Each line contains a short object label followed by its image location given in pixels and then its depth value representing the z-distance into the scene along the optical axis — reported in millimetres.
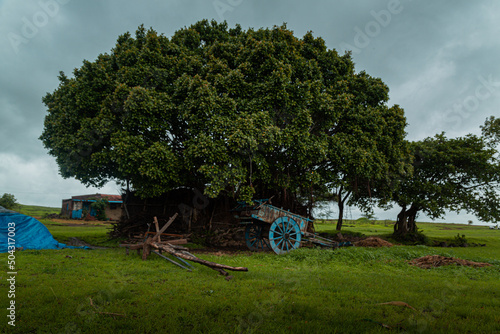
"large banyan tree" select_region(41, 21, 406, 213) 14180
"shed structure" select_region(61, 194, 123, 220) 44497
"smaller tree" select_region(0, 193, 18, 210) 44031
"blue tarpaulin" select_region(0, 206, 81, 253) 13239
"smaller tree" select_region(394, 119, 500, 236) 24344
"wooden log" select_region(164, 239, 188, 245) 11384
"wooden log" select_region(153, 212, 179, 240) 11547
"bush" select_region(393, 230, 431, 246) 25625
